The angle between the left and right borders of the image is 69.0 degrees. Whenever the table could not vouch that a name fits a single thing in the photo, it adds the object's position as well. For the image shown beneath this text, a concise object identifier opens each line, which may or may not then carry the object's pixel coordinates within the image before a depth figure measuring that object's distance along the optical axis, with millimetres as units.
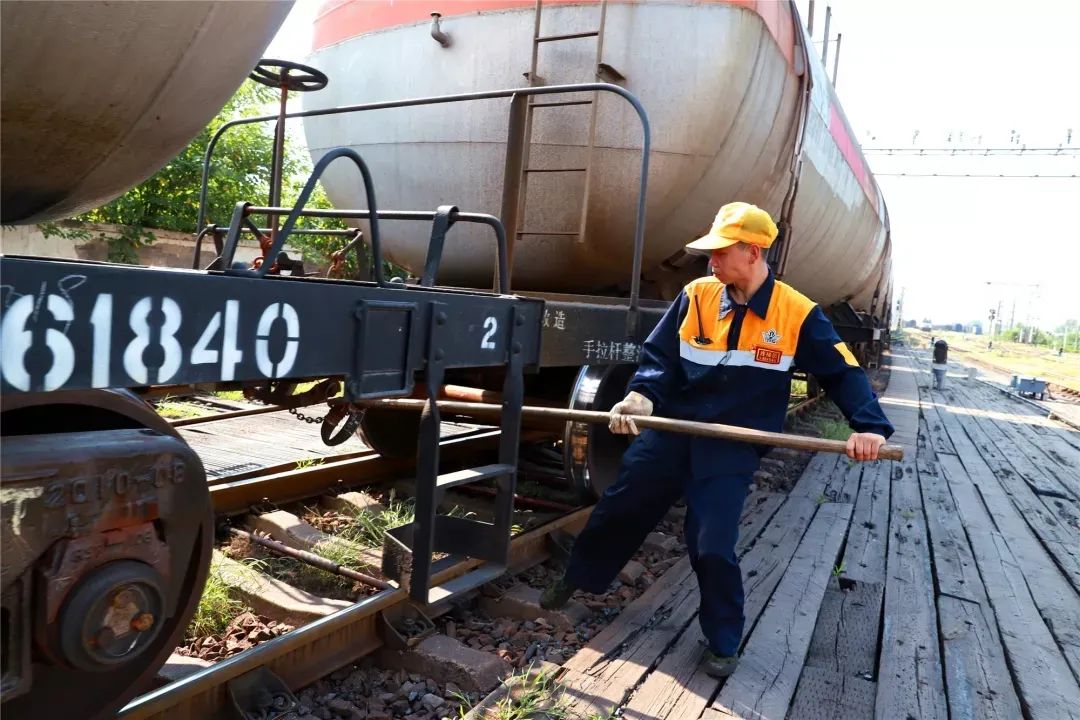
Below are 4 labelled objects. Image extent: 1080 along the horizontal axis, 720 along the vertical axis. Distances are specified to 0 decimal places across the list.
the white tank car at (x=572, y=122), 4102
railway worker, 3004
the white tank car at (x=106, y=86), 1550
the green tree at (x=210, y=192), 12359
